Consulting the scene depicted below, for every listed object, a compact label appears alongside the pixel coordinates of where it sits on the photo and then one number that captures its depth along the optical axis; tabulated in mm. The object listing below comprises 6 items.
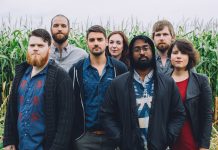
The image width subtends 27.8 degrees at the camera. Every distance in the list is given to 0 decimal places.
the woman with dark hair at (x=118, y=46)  5363
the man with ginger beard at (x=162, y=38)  5130
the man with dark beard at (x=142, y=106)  3947
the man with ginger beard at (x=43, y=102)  4078
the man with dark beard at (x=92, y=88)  4355
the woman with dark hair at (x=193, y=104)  4234
